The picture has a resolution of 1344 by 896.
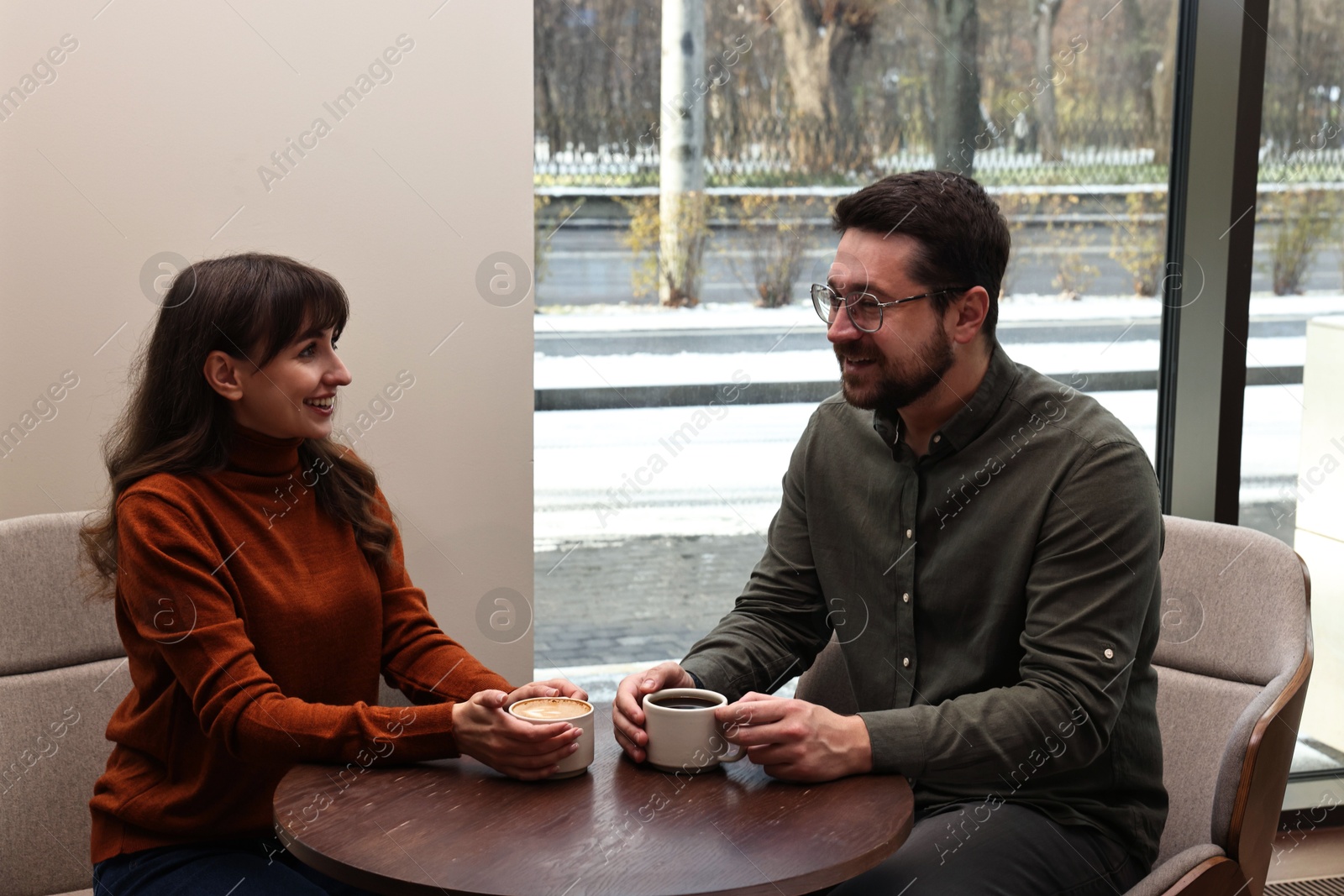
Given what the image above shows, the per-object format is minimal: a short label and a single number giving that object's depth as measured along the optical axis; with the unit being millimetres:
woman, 1625
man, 1673
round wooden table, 1299
